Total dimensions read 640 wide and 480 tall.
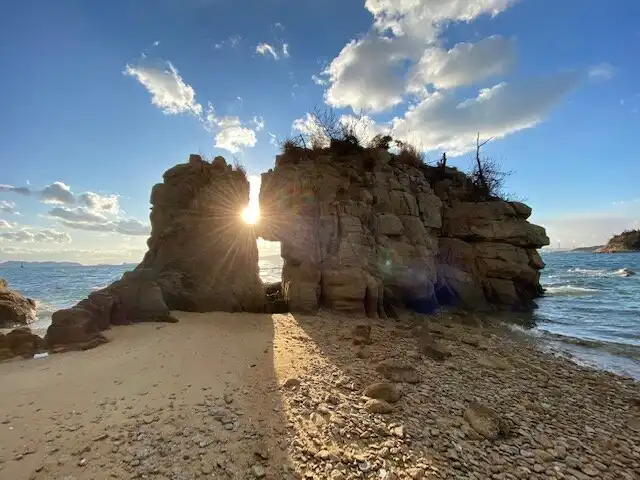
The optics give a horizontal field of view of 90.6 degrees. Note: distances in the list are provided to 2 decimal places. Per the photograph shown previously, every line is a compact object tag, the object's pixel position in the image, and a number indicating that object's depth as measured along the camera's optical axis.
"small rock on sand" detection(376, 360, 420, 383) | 7.37
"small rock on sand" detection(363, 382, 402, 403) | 6.32
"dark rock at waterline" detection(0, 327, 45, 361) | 8.69
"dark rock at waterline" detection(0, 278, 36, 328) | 16.77
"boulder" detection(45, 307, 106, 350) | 9.26
